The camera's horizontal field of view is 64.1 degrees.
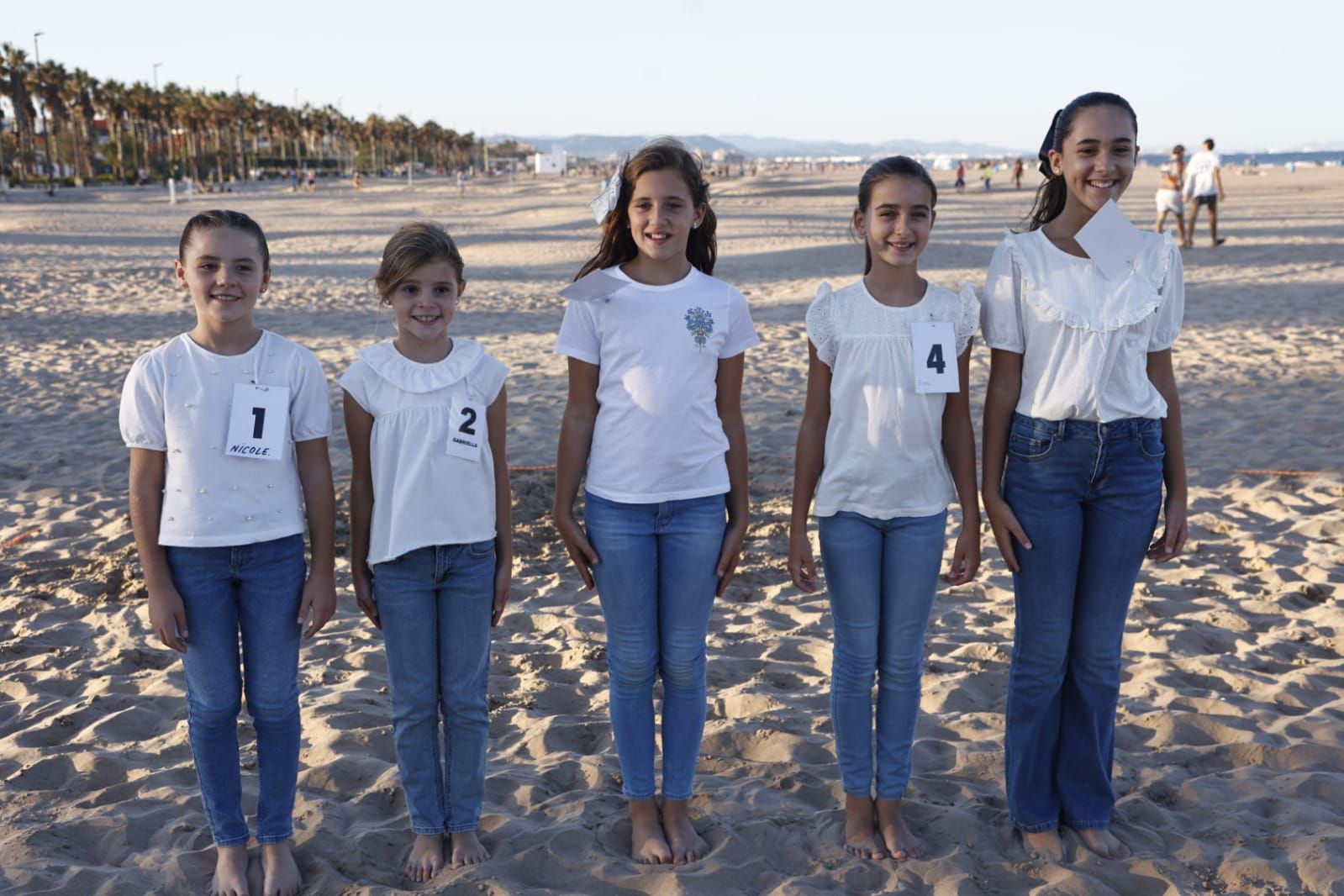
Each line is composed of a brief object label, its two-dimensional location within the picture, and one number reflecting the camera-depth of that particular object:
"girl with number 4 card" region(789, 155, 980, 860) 2.84
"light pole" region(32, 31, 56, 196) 47.69
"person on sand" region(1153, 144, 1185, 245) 17.42
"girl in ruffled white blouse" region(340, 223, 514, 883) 2.79
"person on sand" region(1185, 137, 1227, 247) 16.80
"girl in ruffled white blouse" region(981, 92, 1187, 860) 2.73
